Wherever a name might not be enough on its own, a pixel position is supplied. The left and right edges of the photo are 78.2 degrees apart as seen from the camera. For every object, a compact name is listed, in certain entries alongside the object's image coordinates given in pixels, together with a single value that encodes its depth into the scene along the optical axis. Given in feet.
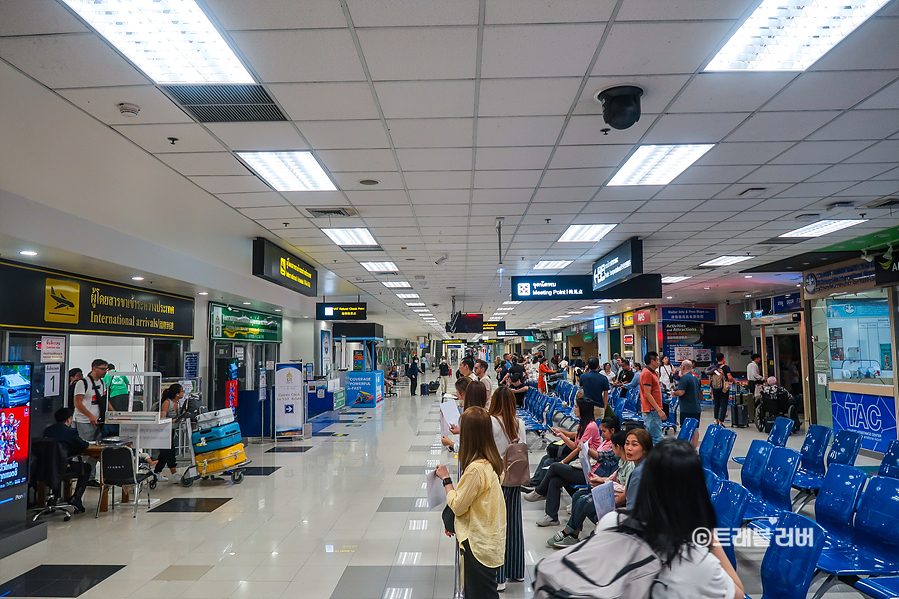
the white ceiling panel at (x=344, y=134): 13.26
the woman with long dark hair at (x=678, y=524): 4.70
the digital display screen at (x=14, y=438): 17.07
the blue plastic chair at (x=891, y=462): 14.92
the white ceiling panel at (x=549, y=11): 8.64
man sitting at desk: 21.01
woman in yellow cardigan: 9.36
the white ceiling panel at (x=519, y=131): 13.12
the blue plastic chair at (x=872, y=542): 10.18
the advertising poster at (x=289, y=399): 36.06
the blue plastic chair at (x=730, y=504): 10.37
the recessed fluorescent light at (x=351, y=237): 24.70
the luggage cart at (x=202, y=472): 24.26
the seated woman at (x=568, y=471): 17.07
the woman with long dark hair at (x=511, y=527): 13.25
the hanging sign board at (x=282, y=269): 24.41
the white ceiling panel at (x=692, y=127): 13.10
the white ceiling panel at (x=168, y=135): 13.20
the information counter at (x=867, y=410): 29.84
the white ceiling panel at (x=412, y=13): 8.56
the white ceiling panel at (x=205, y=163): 15.10
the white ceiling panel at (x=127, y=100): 11.30
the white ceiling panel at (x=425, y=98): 11.28
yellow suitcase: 24.24
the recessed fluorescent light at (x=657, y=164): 15.34
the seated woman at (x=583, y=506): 13.46
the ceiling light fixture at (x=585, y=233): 24.88
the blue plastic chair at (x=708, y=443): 18.57
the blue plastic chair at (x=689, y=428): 20.83
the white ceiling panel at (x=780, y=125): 13.07
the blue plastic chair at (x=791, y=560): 8.03
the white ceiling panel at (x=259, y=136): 13.28
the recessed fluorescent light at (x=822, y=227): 24.06
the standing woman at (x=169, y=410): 25.00
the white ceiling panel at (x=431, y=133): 13.15
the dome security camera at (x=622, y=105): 11.43
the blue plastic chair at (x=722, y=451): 17.39
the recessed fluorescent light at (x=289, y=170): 15.40
